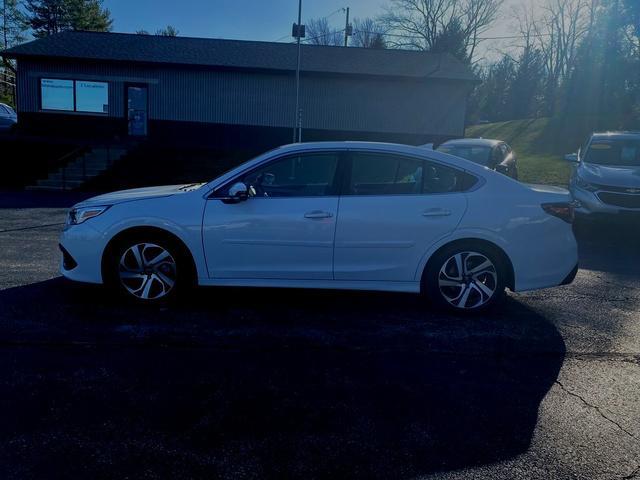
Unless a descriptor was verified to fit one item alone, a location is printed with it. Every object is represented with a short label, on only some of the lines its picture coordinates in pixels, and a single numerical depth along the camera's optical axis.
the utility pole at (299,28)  18.57
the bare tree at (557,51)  55.88
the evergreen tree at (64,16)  59.72
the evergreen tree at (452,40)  51.56
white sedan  5.15
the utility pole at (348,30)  42.78
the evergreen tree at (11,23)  59.25
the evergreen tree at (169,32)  67.61
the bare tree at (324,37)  59.30
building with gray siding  24.03
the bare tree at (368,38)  53.91
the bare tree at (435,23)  52.62
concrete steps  18.00
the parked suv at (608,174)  10.32
